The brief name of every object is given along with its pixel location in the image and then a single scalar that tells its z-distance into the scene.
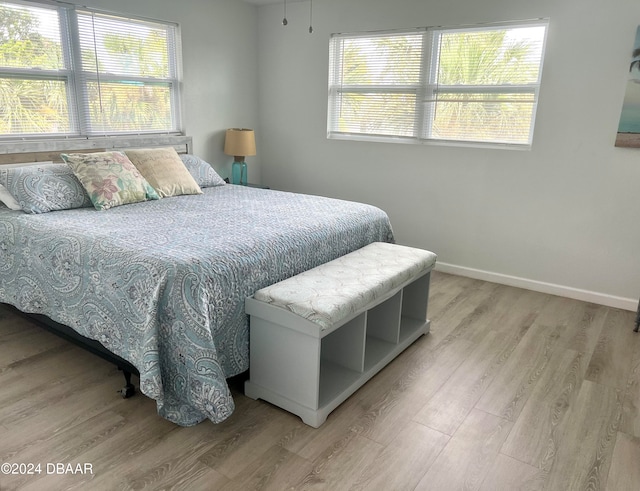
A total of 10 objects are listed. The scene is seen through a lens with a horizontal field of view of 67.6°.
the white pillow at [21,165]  3.13
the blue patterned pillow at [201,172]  3.75
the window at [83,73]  3.21
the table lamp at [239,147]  4.48
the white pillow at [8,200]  2.77
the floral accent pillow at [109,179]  2.91
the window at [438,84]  3.56
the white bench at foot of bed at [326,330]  2.04
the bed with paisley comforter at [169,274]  1.93
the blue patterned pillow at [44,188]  2.75
